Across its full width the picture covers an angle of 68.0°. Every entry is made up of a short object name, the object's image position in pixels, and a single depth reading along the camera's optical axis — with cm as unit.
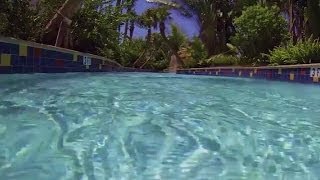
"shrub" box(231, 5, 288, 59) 817
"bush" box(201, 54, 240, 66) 939
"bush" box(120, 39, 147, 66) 1380
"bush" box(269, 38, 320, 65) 556
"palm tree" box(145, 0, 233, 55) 1151
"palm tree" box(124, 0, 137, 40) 1539
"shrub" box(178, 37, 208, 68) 1167
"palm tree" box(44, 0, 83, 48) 547
